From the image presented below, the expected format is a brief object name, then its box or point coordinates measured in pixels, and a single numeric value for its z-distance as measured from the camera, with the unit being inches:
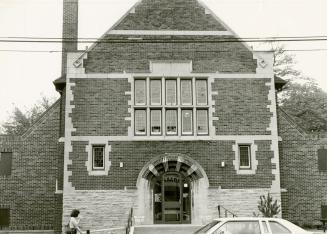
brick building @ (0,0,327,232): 782.5
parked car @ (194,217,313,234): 465.4
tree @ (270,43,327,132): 1610.5
